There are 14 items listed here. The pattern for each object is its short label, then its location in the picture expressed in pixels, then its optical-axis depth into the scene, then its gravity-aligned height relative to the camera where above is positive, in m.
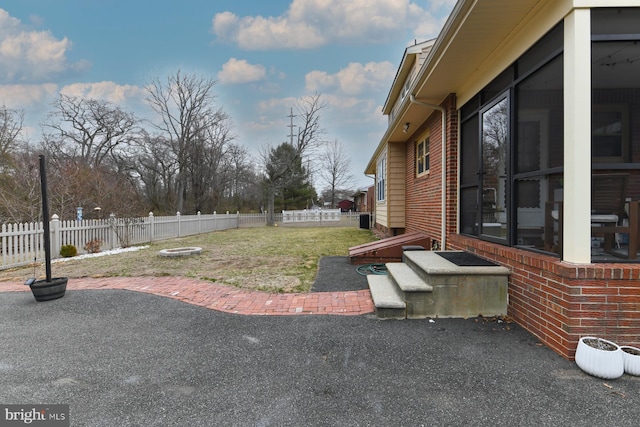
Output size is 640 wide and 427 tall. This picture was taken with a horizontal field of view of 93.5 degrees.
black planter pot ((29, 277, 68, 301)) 4.33 -1.13
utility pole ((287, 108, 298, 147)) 27.28 +7.70
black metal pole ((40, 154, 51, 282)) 4.31 +0.00
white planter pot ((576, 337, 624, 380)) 2.26 -1.17
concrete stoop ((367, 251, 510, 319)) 3.51 -1.03
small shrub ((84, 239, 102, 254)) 9.01 -1.08
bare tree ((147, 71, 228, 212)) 23.62 +8.11
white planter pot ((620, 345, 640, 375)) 2.32 -1.20
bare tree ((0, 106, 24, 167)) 15.54 +4.55
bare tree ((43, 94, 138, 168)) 22.94 +6.63
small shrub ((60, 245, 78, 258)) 8.26 -1.10
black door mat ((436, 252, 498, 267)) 3.71 -0.68
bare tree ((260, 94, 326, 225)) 24.78 +5.40
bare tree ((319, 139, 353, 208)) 43.22 +5.91
